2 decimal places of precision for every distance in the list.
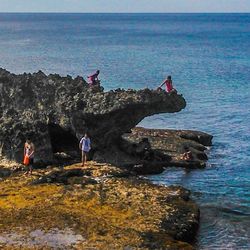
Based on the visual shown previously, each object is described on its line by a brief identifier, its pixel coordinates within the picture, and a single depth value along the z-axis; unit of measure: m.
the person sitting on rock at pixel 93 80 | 46.24
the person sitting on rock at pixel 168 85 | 43.75
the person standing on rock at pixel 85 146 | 40.28
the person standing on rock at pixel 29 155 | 38.06
